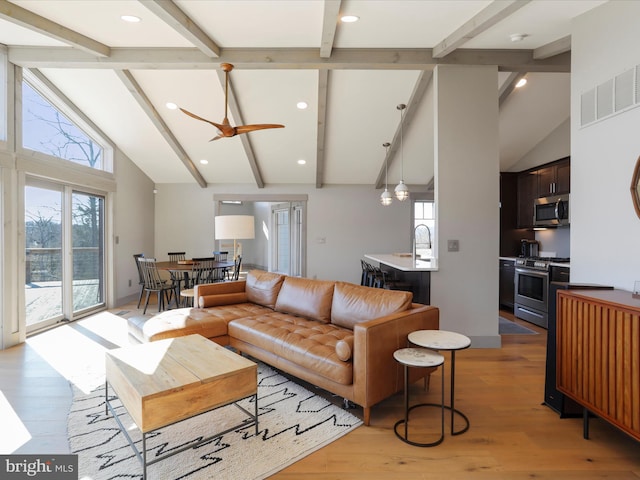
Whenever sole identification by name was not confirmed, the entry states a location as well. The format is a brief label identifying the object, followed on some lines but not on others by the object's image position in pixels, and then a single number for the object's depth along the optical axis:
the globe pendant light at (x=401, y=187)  4.65
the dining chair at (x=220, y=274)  5.58
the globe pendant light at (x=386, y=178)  5.23
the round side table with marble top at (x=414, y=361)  2.02
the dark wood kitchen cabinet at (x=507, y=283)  5.44
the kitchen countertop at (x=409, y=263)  3.69
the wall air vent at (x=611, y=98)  2.34
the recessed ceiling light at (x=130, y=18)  3.08
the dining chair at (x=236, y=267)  5.40
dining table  4.97
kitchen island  3.73
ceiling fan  3.66
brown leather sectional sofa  2.22
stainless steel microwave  4.73
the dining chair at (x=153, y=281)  5.15
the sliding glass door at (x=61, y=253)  4.29
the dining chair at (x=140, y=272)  5.46
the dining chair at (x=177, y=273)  5.44
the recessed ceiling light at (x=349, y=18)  3.09
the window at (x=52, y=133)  4.21
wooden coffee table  1.73
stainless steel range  4.57
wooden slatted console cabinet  1.80
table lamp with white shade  4.46
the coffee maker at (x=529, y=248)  5.64
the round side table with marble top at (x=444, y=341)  2.08
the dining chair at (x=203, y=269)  5.06
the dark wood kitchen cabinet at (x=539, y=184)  4.85
